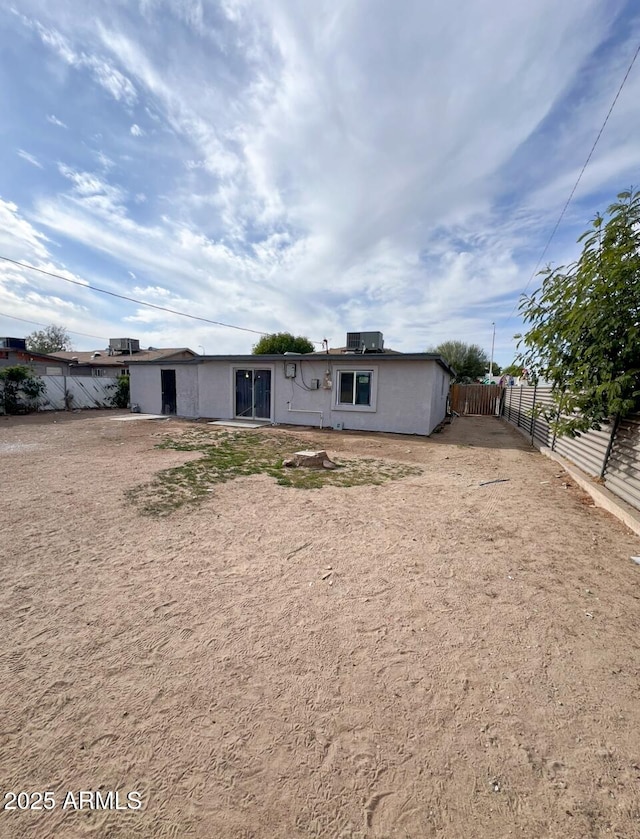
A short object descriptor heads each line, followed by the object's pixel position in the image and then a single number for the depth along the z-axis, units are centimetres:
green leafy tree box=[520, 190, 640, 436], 400
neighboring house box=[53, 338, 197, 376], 2675
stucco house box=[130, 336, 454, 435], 1035
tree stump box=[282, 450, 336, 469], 645
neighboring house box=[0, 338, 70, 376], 2264
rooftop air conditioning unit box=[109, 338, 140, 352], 3000
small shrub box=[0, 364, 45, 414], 1386
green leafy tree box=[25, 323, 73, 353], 4347
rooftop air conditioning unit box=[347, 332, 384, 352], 1303
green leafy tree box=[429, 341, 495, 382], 3297
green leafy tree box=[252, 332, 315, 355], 3078
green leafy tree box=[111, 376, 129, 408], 1791
